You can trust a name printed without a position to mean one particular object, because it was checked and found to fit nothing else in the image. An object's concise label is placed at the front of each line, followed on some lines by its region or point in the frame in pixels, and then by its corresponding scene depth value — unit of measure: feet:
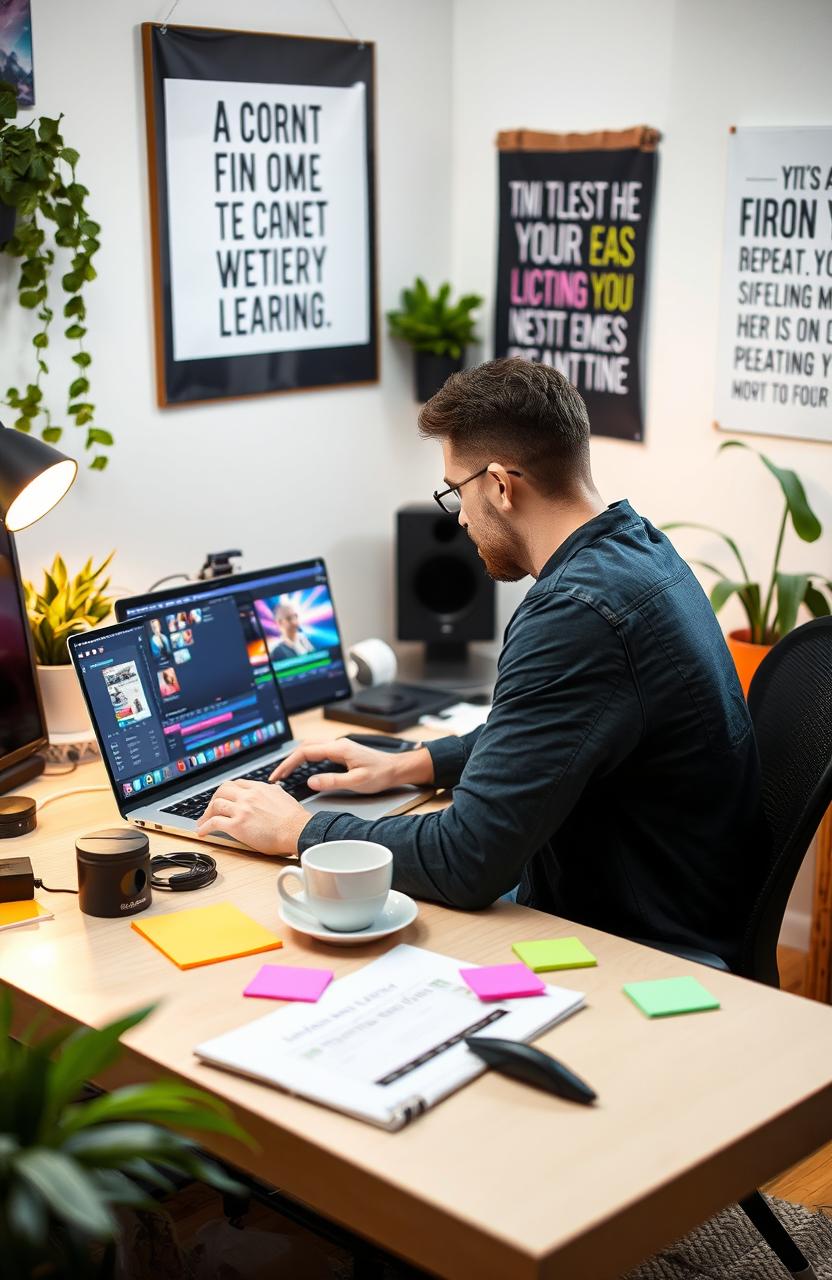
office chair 6.03
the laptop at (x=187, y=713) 7.10
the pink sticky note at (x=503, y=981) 5.24
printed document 4.58
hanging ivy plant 8.02
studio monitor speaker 11.25
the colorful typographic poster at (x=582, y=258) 10.61
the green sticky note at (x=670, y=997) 5.18
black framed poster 9.48
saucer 5.63
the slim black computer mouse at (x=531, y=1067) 4.59
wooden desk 4.08
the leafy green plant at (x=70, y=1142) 3.67
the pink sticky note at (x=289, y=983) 5.24
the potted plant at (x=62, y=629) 8.10
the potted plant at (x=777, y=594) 9.42
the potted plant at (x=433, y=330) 11.25
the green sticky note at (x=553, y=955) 5.51
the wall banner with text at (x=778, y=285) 9.59
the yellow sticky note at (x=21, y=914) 5.95
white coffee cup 5.57
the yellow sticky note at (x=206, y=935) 5.62
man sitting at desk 5.82
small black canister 5.99
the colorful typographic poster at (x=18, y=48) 8.28
